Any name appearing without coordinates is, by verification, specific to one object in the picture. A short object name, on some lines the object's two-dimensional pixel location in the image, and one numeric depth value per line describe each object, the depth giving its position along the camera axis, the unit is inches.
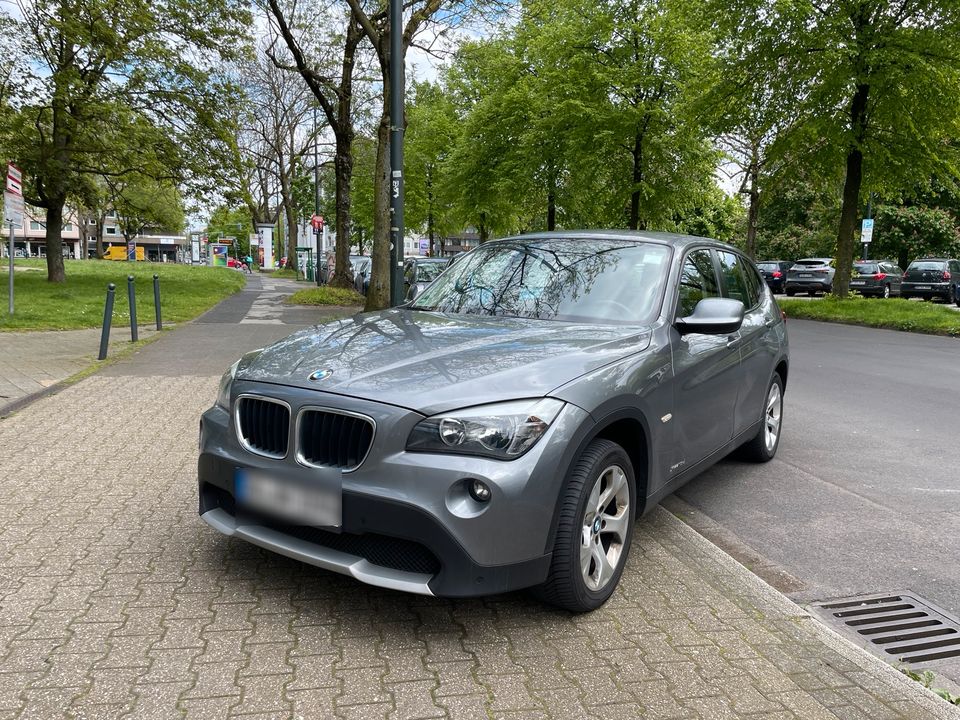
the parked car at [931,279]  1108.5
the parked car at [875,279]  1258.6
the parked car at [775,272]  1502.2
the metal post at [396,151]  344.2
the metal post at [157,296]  536.3
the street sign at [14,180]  517.3
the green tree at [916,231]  1638.8
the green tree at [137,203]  918.4
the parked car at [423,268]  679.7
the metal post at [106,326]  390.1
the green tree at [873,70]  652.1
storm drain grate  120.1
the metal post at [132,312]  455.5
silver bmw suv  105.7
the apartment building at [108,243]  3993.6
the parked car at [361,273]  930.5
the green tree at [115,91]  767.1
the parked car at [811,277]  1349.7
